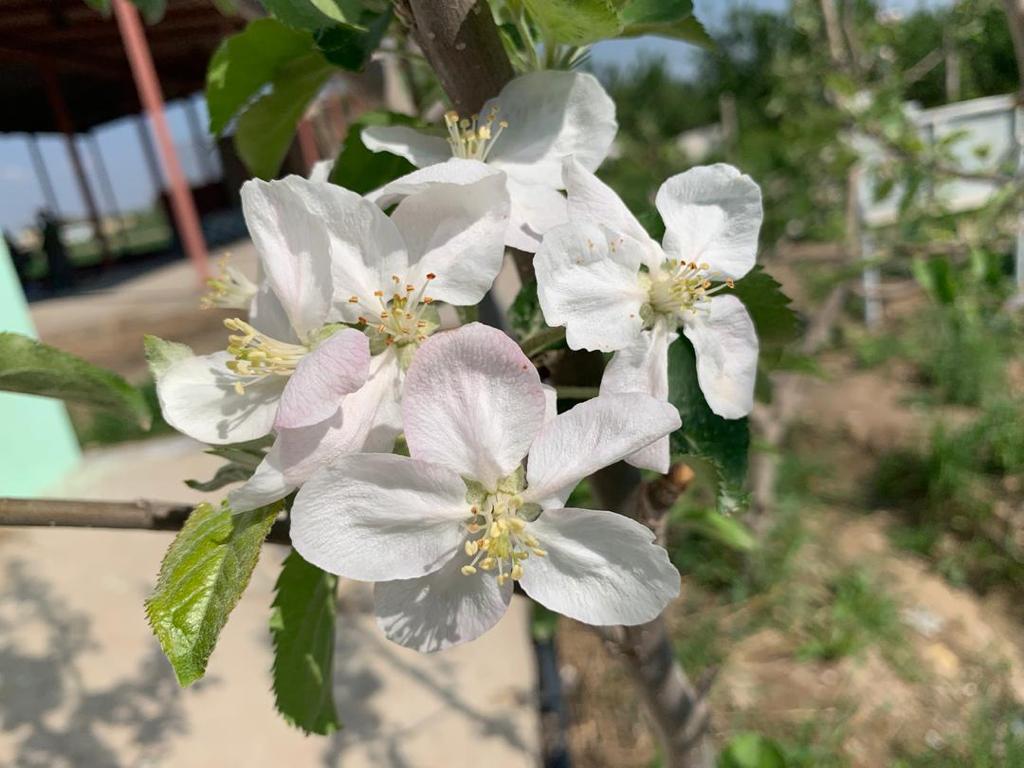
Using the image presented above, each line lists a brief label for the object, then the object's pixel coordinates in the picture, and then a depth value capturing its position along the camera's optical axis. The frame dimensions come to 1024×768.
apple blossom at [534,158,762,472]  0.08
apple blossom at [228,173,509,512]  0.08
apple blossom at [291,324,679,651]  0.07
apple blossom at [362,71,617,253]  0.10
